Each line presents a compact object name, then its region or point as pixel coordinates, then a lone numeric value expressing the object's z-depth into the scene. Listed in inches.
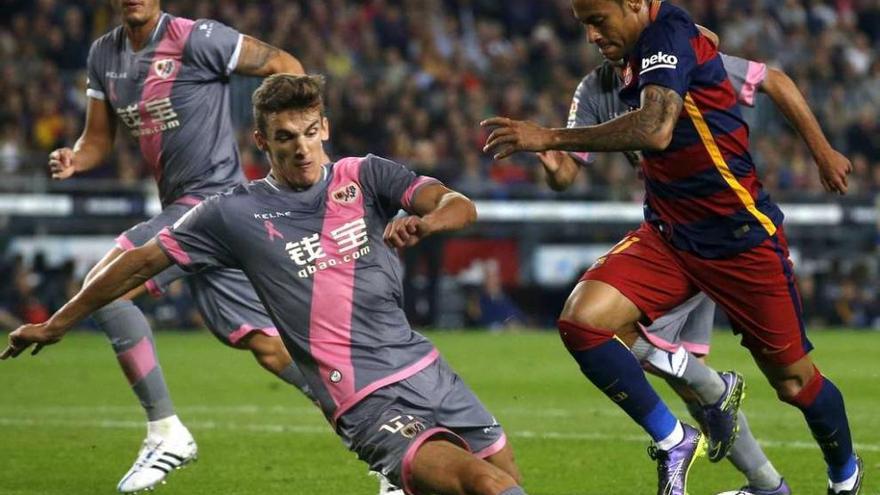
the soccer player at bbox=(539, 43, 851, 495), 561.6
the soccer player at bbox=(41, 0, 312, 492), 656.4
